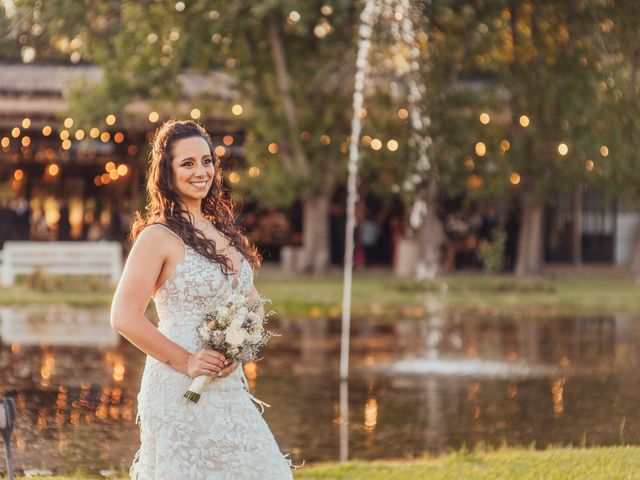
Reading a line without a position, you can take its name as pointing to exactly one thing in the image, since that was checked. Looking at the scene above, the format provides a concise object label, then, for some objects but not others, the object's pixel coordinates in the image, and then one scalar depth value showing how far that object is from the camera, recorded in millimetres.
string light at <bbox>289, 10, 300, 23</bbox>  25742
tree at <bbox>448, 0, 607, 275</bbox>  28500
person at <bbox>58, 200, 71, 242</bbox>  37844
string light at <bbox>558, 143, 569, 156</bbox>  29469
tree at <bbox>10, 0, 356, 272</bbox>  27672
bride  5152
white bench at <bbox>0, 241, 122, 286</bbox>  25484
